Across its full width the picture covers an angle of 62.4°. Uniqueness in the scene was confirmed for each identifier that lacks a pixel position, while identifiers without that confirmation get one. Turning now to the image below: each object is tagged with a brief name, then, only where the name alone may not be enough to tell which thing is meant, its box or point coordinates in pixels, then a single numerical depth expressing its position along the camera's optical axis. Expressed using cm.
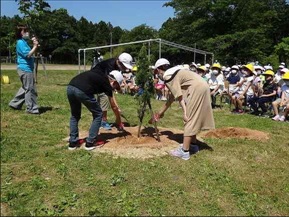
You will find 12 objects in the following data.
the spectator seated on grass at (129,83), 1016
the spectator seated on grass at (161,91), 917
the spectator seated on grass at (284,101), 655
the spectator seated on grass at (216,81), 797
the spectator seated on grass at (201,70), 831
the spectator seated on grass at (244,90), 742
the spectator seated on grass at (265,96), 715
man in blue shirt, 556
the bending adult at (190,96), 374
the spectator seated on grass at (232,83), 783
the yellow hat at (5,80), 1138
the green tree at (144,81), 422
